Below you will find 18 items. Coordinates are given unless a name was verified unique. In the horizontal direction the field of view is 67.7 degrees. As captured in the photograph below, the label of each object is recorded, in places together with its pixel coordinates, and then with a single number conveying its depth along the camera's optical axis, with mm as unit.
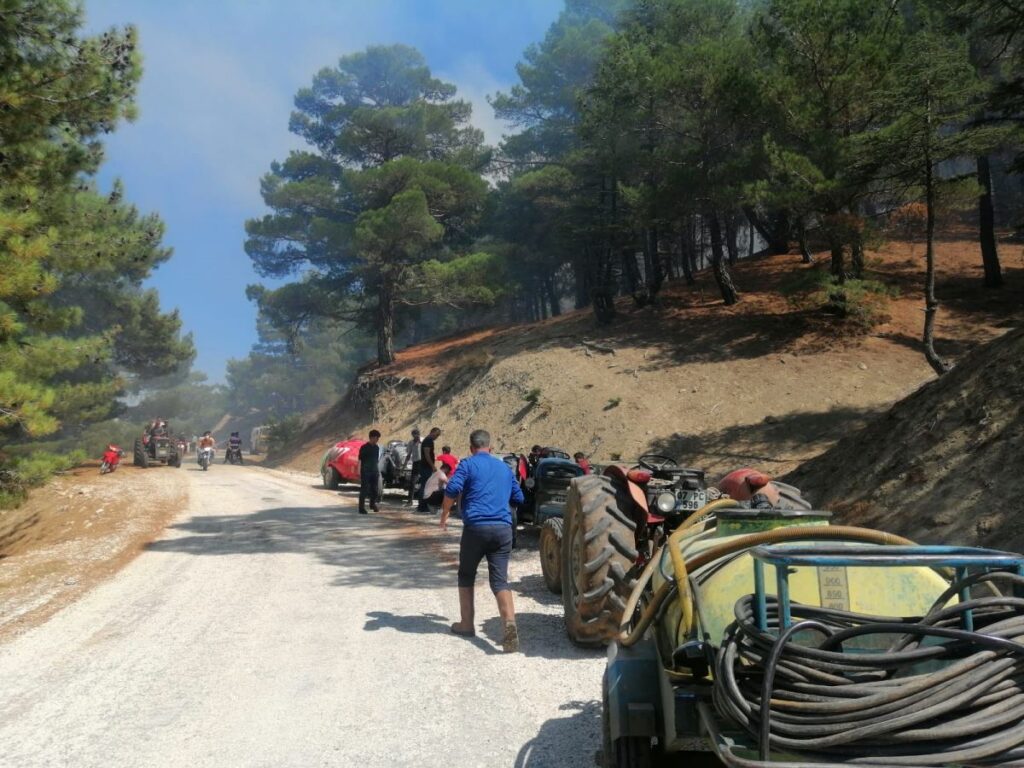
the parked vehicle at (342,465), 22109
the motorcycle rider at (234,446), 41781
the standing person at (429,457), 15422
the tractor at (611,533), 5465
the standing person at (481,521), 6191
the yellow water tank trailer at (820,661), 2146
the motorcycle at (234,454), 41875
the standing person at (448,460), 14291
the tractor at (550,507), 7633
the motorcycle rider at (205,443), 33688
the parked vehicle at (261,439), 52047
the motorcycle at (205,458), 33406
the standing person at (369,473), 15781
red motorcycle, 25562
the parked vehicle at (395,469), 19000
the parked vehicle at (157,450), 30859
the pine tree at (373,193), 33094
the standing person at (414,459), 17312
